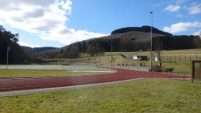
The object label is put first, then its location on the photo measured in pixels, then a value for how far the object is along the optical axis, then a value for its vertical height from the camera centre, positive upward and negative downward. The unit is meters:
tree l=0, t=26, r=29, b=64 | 57.53 +4.39
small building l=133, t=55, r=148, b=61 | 42.70 +0.13
